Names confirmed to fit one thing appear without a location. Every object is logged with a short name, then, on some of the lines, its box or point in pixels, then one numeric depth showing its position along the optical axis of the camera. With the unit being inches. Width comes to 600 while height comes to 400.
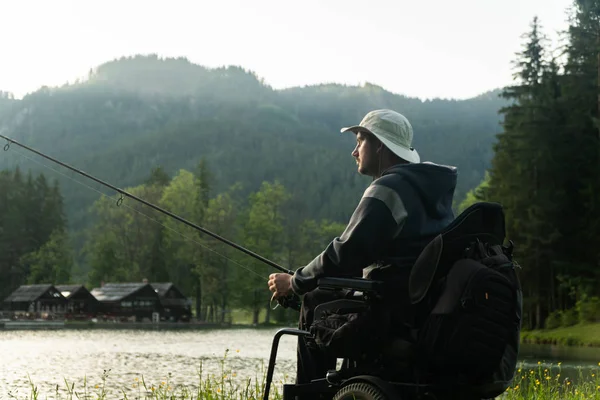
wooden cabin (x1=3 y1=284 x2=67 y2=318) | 2827.3
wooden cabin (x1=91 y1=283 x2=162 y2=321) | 2844.5
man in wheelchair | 139.3
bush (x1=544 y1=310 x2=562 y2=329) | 1406.3
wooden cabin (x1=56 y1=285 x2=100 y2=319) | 2881.4
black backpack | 137.7
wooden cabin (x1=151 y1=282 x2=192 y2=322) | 2866.6
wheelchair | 143.3
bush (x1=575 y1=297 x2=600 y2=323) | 1271.4
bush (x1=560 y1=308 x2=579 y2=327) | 1354.6
